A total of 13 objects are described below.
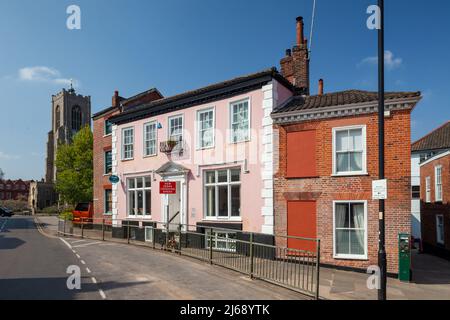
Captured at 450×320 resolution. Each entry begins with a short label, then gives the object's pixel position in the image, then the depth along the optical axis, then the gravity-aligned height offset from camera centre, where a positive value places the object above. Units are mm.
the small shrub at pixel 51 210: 67688 -5763
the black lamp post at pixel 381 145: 8469 +917
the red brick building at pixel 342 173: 12512 +325
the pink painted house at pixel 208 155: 15242 +1316
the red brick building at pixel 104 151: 25469 +2271
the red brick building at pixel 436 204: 19047 -1392
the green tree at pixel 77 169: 37500 +1379
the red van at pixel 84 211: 28406 -2471
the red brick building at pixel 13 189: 111188 -2546
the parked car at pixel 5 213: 57250 -5260
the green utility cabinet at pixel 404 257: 11641 -2558
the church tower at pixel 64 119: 85312 +16133
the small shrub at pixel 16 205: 81100 -5753
